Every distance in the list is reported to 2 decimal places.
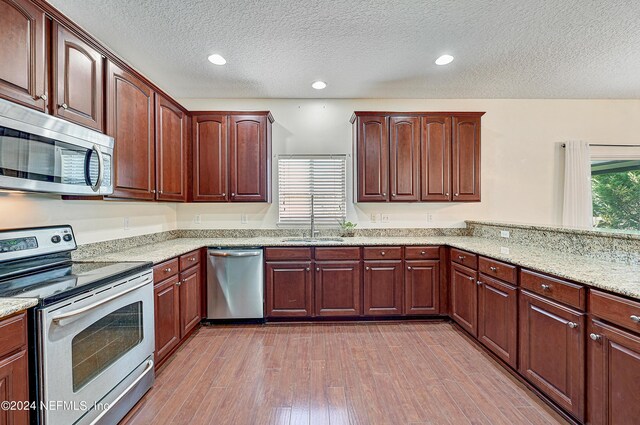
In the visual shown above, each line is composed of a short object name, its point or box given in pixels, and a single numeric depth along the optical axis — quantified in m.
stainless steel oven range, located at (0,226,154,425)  1.31
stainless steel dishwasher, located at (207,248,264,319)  3.17
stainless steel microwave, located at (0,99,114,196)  1.39
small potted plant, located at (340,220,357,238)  3.83
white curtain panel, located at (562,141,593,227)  3.82
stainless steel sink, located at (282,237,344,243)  3.58
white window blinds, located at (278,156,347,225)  3.85
